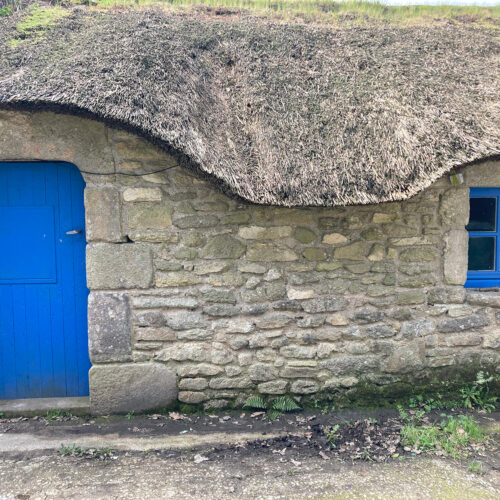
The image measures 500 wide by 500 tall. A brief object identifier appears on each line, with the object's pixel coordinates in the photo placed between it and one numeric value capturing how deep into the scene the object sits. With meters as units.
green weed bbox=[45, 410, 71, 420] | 3.31
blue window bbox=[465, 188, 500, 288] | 3.72
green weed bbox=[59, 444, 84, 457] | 2.87
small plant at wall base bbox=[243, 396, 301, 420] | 3.37
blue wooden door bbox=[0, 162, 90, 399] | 3.39
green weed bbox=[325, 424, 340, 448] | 3.03
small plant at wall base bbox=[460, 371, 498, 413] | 3.51
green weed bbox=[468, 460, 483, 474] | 2.71
